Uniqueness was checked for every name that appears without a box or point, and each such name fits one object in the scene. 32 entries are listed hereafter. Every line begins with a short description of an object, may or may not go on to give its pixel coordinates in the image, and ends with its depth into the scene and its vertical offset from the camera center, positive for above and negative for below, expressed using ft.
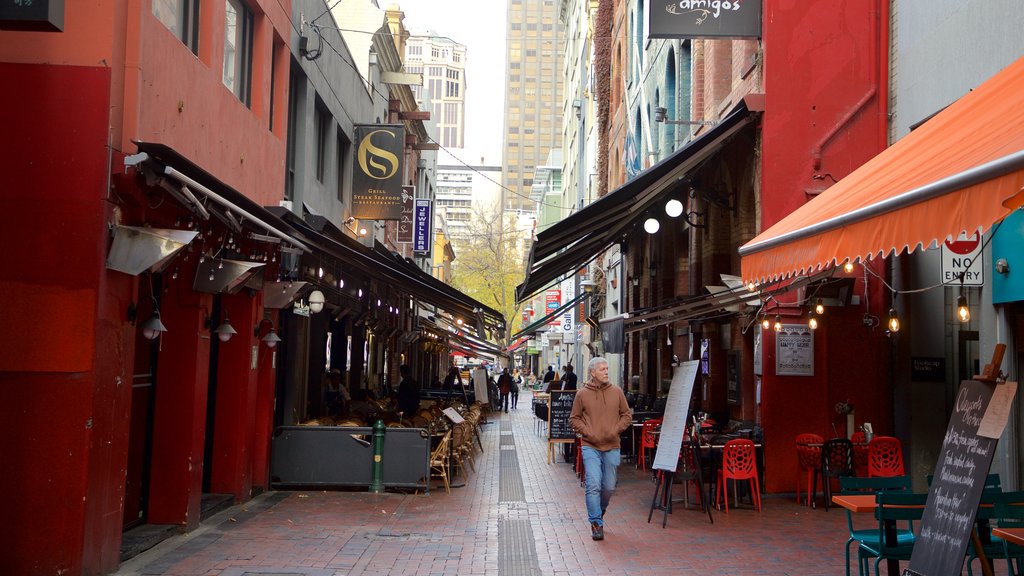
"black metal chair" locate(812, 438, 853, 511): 42.91 -3.37
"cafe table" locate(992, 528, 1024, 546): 21.17 -3.22
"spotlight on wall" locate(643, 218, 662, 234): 64.08 +9.15
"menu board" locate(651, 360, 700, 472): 40.28 -1.75
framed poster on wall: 47.16 +1.15
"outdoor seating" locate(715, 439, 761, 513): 42.68 -3.60
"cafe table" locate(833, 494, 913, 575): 24.02 -3.05
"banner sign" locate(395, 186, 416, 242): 101.86 +14.76
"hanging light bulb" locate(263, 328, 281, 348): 44.11 +1.18
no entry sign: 38.27 +4.40
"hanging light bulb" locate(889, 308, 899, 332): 41.90 +2.29
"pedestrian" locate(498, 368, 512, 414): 131.54 -1.98
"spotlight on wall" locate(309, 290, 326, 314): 48.54 +3.07
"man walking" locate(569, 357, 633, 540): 36.29 -2.21
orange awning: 18.11 +3.64
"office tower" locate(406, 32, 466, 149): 601.62 +174.64
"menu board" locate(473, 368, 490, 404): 109.52 -1.66
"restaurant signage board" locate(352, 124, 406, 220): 68.33 +12.87
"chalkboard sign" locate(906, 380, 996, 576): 20.53 -2.24
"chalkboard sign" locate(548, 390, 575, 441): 62.34 -2.62
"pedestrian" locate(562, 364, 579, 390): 94.84 -0.86
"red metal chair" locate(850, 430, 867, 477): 43.65 -3.11
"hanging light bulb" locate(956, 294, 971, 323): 34.96 +2.35
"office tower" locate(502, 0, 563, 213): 532.32 +144.97
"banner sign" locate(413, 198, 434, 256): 105.91 +14.76
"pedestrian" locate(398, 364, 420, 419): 70.90 -1.95
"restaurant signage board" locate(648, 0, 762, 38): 48.52 +16.79
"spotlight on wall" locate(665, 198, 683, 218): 58.70 +9.39
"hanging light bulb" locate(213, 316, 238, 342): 37.14 +1.18
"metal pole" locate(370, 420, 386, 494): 46.80 -4.26
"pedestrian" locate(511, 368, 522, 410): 145.33 -3.26
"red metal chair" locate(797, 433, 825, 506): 44.19 -3.54
